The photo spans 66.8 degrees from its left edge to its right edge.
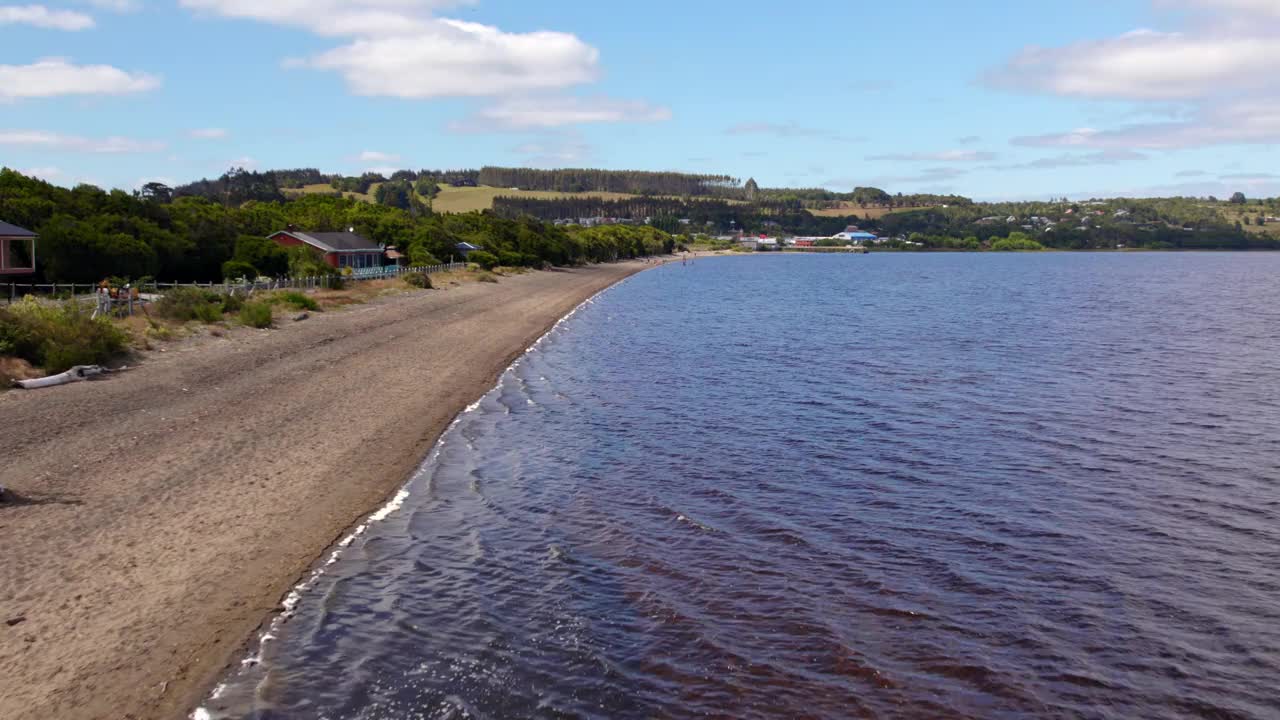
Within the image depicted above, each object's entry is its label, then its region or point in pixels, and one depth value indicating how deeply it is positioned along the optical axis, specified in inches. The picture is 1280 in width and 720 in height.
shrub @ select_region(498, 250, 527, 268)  4212.6
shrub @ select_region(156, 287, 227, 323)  1466.5
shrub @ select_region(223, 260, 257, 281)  2144.4
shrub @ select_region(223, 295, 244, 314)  1626.0
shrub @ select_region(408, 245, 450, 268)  3427.7
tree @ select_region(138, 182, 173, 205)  5354.3
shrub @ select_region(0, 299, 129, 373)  1012.5
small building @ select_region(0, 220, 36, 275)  1659.7
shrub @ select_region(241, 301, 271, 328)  1534.9
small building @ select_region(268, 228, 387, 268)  2839.6
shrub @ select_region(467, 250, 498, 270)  3946.9
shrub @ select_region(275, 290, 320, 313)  1876.2
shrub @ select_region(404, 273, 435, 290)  2699.3
